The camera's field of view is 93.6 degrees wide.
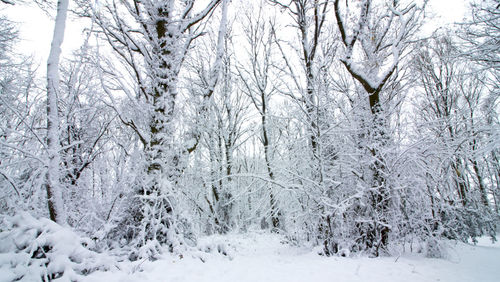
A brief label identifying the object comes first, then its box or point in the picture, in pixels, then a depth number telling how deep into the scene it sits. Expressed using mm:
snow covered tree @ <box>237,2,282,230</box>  12336
